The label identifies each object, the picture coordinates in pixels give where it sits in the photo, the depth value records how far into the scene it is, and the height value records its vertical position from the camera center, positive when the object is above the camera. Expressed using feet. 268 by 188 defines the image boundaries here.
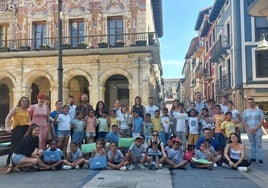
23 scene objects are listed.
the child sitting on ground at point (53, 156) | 16.81 -4.39
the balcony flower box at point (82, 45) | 40.55 +9.97
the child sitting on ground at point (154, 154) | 17.52 -4.43
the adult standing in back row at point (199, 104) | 21.76 -0.57
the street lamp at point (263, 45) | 32.49 +7.79
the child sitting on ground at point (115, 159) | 16.70 -4.70
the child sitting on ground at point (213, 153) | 18.04 -4.56
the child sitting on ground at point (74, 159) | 17.02 -4.74
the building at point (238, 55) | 50.30 +10.66
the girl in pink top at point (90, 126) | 19.45 -2.38
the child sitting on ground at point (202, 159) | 17.31 -4.90
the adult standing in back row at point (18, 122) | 16.26 -1.71
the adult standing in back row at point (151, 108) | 21.74 -0.94
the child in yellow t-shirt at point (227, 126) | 19.38 -2.47
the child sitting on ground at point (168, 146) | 17.94 -3.95
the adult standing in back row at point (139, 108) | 20.90 -0.89
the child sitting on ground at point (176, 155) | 17.52 -4.57
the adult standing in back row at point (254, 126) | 18.74 -2.41
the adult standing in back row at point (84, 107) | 20.29 -0.73
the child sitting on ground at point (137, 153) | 17.26 -4.34
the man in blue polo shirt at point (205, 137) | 18.56 -3.35
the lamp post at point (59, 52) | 22.39 +4.93
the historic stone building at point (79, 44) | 40.11 +10.45
